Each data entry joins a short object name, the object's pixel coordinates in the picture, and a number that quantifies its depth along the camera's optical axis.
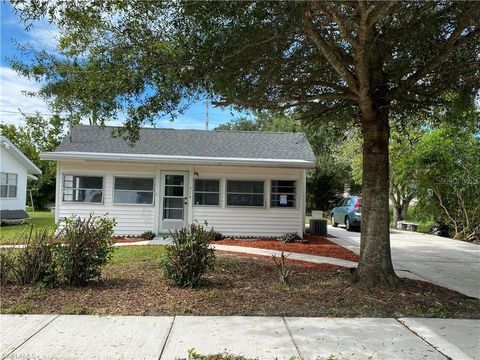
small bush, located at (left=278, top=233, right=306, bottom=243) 15.22
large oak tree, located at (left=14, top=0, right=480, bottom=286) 6.34
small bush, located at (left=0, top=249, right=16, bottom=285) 7.14
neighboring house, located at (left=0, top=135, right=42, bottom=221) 22.48
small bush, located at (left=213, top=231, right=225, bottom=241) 15.37
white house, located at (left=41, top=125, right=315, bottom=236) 15.80
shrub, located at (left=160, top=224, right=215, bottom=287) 7.38
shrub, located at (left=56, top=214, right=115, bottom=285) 7.17
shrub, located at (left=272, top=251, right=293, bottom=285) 7.68
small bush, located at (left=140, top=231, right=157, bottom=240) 15.37
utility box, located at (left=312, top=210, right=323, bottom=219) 19.58
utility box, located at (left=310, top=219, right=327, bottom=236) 18.44
